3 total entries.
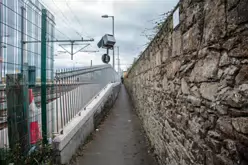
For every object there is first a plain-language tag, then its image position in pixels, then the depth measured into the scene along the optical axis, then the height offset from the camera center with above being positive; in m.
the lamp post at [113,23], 19.37 +4.86
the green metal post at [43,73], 4.10 +0.13
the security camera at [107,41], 11.84 +2.06
